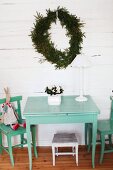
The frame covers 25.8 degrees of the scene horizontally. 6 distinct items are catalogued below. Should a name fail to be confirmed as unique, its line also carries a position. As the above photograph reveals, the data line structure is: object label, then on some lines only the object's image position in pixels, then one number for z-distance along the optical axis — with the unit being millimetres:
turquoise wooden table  2621
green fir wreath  2998
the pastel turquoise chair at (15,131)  2818
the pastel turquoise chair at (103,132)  2819
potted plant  2857
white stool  2859
